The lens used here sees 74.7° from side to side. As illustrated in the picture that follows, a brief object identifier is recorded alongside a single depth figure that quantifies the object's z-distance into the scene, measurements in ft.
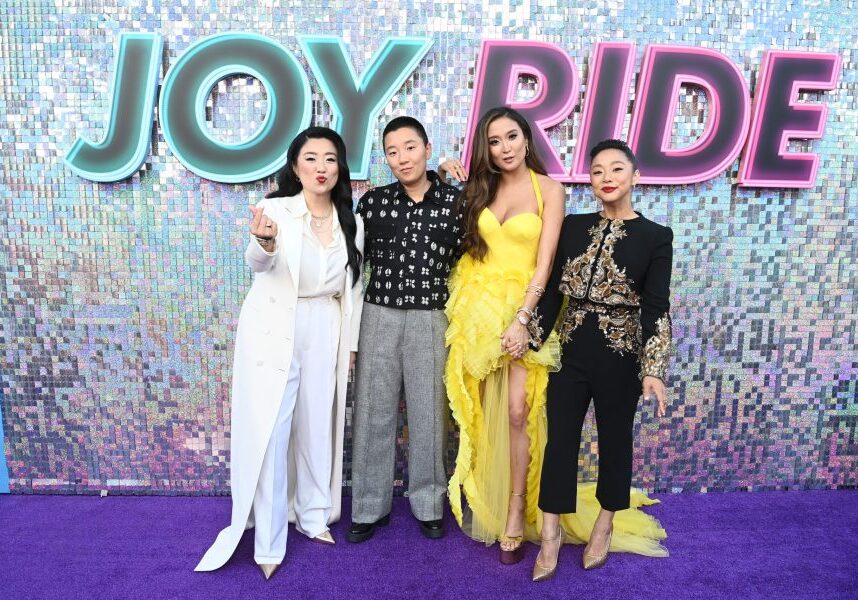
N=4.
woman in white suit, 8.25
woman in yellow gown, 8.33
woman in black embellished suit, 7.79
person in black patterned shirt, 8.77
